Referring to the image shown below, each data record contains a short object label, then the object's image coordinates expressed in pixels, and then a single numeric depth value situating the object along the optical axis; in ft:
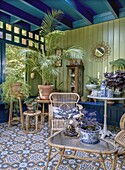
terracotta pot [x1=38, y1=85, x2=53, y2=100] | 12.65
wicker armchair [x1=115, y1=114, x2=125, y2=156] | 6.74
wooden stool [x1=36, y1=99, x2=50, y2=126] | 12.30
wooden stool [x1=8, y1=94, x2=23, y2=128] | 11.92
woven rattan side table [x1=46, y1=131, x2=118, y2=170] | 5.31
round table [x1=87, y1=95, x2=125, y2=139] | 10.46
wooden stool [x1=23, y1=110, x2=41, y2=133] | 11.23
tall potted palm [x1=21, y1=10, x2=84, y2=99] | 12.49
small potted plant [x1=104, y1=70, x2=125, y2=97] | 10.11
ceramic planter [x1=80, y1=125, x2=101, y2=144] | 5.75
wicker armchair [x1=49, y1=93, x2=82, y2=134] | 10.54
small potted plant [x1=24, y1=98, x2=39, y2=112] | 11.48
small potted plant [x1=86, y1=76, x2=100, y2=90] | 13.78
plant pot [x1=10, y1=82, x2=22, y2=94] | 11.96
